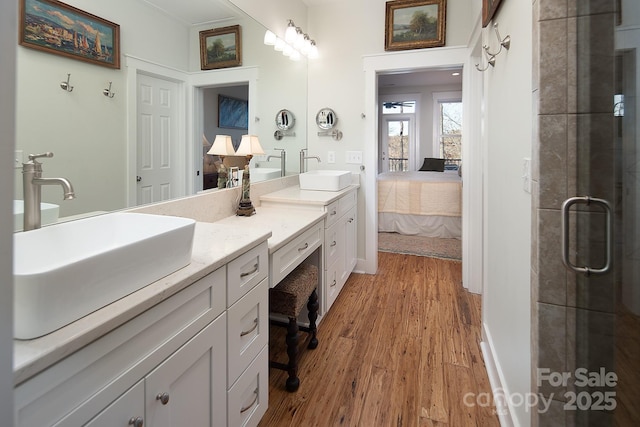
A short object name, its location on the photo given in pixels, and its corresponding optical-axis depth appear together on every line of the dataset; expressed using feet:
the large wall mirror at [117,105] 3.65
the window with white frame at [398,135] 28.76
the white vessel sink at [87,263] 2.02
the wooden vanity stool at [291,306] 5.80
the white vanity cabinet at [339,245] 8.02
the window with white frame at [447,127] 27.25
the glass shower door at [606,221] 2.98
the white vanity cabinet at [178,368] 2.09
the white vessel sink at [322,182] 9.21
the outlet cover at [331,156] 11.30
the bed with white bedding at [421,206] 15.14
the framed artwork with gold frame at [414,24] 9.89
